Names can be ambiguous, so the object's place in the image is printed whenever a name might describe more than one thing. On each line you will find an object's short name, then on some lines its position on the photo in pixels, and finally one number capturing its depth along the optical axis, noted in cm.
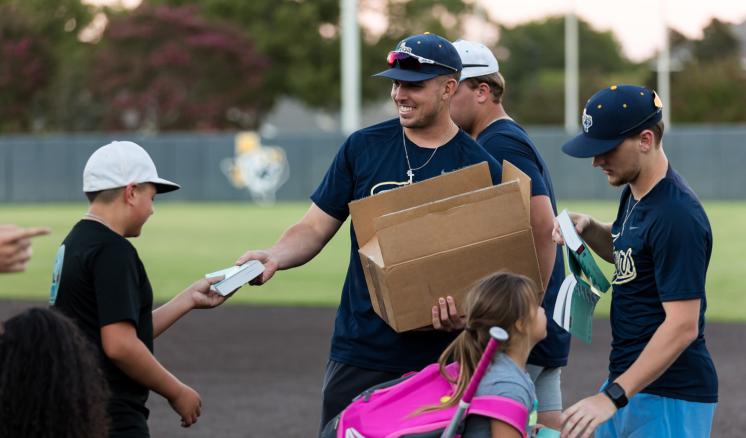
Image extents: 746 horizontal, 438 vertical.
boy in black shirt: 701
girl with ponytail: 628
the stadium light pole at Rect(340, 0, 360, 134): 6034
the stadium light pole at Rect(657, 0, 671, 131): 9134
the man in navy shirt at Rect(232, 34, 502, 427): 799
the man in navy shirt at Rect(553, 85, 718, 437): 660
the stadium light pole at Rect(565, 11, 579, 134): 9256
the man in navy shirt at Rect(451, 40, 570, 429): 838
